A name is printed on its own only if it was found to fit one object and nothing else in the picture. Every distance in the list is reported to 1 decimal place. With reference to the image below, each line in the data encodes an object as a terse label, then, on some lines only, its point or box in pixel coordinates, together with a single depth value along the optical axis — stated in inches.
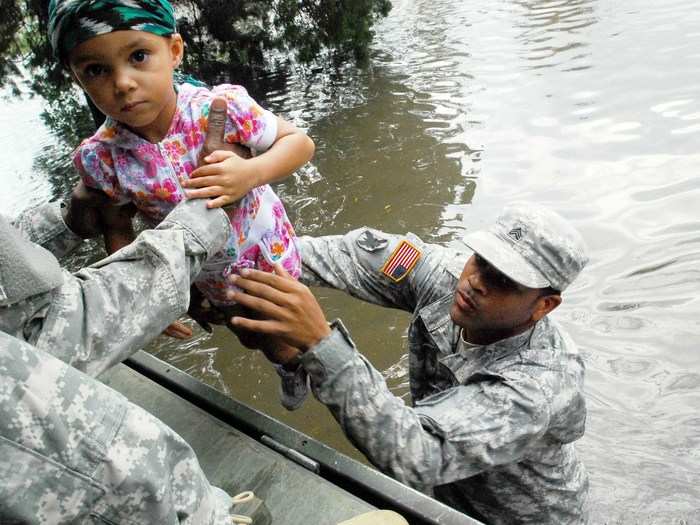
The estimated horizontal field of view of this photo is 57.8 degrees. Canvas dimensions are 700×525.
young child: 65.6
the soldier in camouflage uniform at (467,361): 71.3
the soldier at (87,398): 38.4
